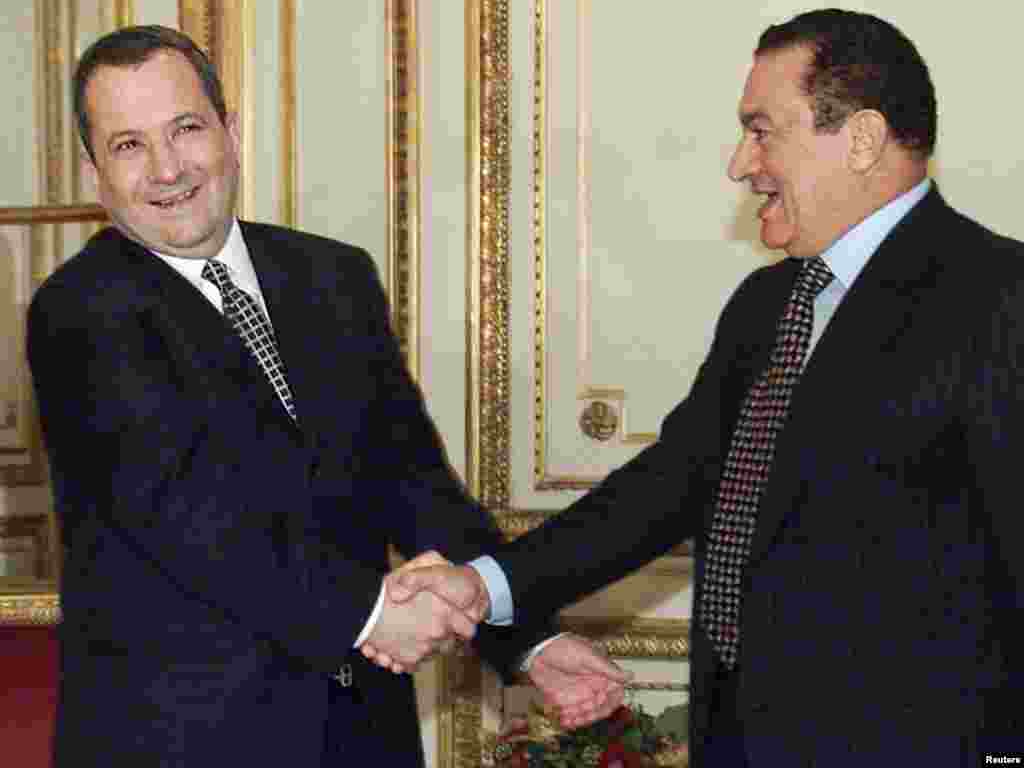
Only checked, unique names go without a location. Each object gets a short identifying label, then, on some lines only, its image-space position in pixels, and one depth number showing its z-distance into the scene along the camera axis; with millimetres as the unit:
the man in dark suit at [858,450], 2484
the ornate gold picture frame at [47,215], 4785
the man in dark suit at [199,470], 2725
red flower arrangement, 4238
